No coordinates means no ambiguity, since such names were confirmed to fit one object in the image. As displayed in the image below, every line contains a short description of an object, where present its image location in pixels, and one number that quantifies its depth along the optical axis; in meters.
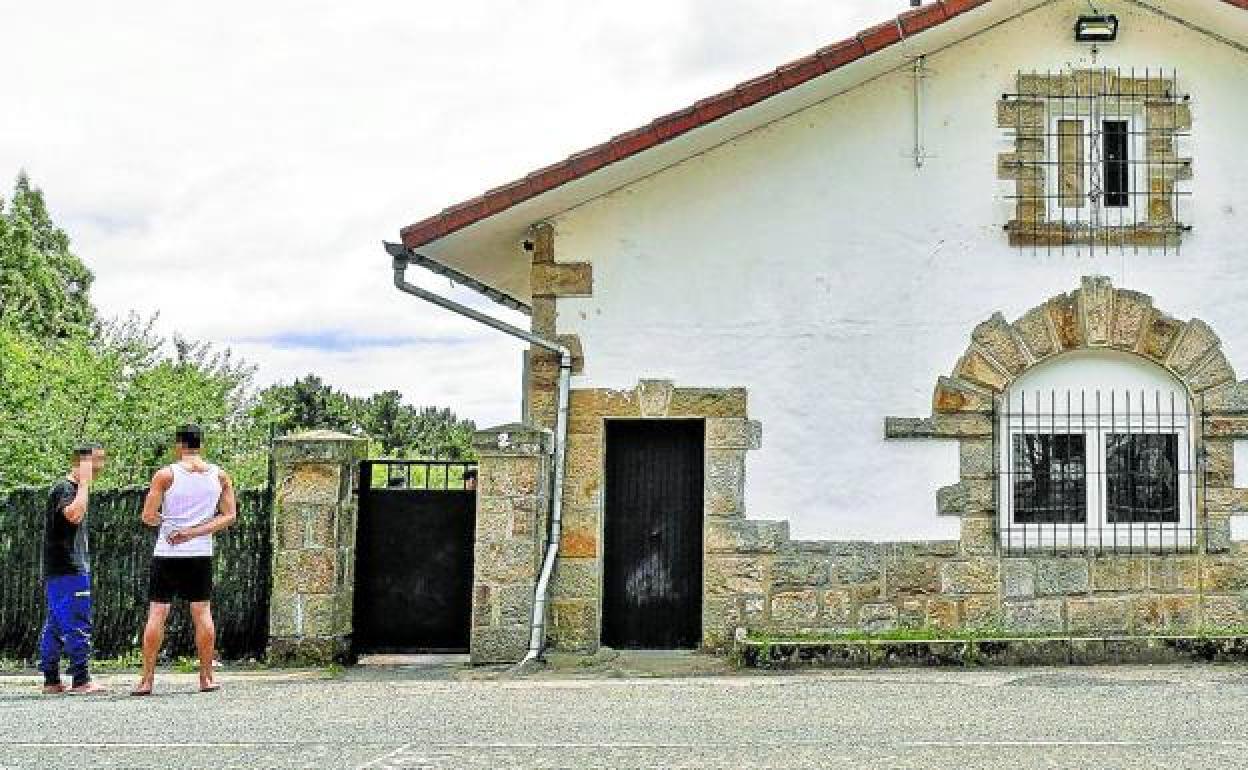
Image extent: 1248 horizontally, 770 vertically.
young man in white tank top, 9.10
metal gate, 11.37
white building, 11.23
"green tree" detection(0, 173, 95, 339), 31.50
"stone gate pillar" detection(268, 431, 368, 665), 10.74
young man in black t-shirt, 9.23
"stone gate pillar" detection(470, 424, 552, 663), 10.62
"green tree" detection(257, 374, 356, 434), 28.97
